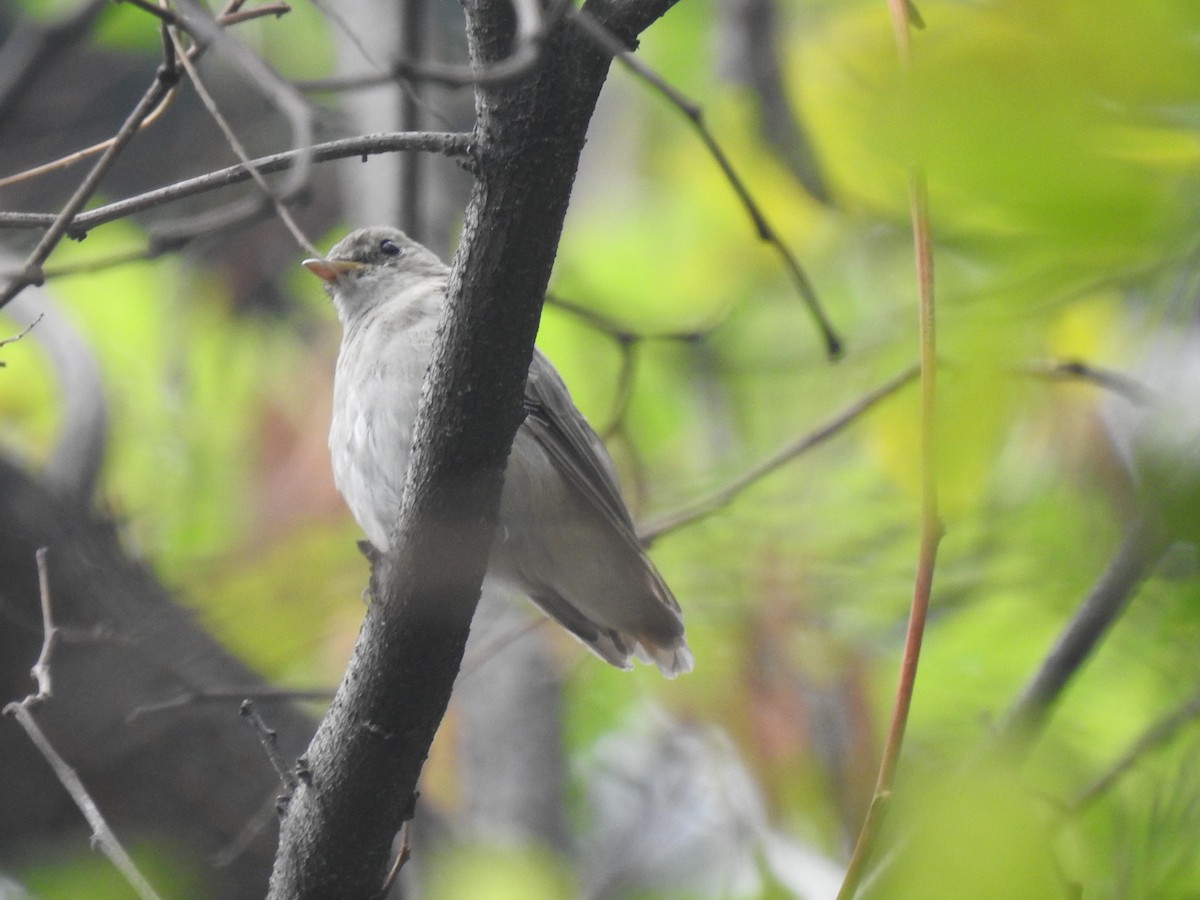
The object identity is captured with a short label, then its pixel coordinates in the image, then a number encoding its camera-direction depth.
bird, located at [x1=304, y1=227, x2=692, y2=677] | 7.84
